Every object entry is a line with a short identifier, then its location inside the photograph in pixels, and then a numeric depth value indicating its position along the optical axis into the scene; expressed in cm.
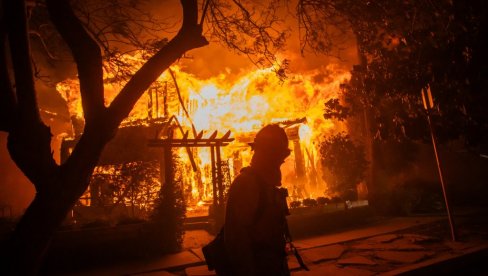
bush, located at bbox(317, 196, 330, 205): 1123
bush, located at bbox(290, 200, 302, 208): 1062
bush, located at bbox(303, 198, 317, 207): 1107
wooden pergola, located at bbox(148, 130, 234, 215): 1018
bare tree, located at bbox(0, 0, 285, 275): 357
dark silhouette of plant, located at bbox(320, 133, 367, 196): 1312
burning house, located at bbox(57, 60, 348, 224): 1653
